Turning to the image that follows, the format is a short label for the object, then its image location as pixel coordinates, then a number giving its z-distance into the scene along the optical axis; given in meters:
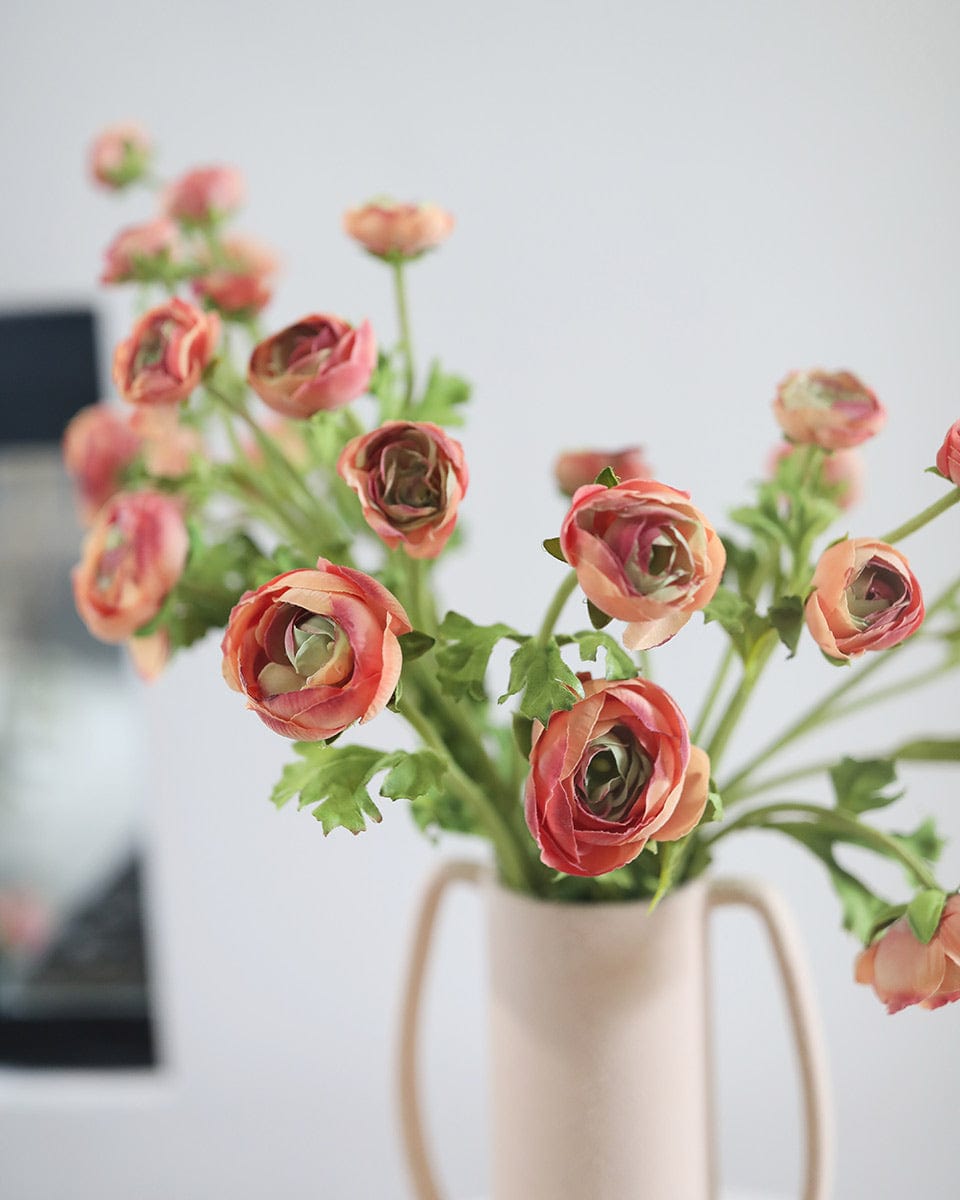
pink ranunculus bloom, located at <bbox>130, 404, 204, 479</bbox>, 0.63
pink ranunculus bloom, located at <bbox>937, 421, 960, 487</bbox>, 0.42
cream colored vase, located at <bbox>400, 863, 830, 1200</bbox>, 0.53
